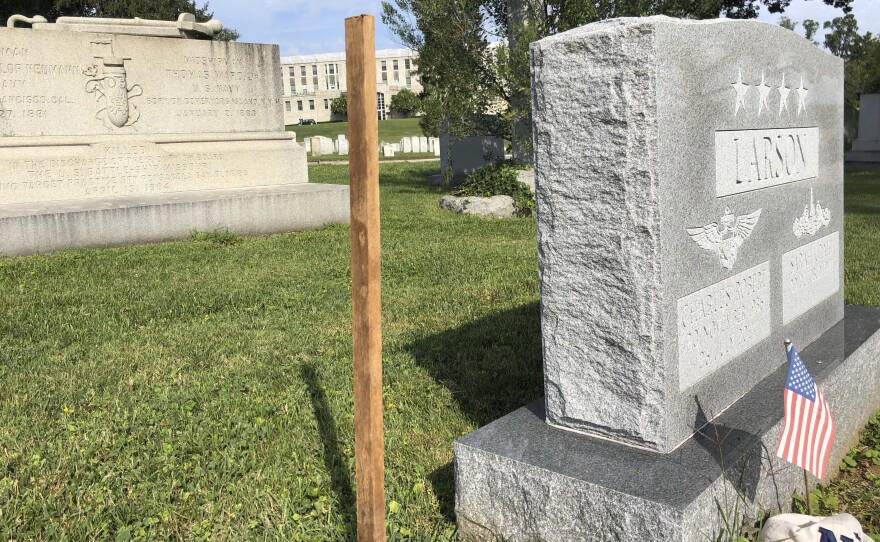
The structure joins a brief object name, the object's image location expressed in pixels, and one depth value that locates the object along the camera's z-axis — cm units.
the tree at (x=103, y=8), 2622
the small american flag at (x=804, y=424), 237
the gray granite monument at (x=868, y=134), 2097
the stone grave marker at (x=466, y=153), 1502
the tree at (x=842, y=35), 4588
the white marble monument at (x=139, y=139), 797
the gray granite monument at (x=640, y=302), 223
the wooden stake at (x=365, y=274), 175
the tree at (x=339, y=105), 7838
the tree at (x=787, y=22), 4209
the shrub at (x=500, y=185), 1086
